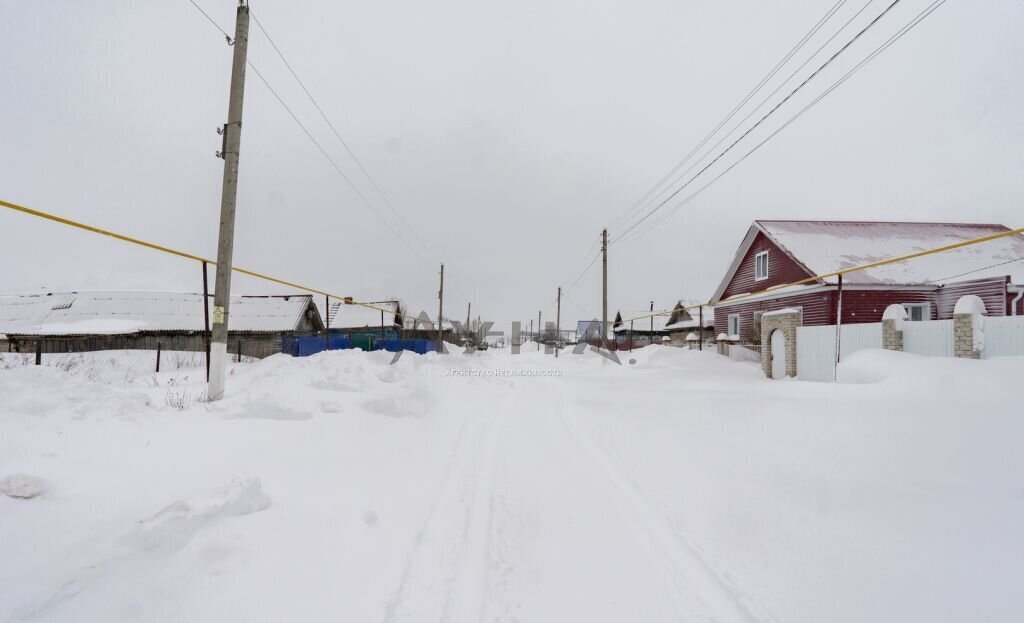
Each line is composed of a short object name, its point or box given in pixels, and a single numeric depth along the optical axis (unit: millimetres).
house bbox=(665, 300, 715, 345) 40250
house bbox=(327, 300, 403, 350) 32219
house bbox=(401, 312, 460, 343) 29606
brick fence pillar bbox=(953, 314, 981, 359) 7473
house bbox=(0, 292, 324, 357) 19953
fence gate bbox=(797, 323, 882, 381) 9875
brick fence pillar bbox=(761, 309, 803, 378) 11625
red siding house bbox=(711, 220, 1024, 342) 15508
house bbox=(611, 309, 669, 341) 48188
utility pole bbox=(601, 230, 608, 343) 22417
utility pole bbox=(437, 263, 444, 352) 23578
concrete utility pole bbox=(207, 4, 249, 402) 5926
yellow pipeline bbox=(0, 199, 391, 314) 3941
